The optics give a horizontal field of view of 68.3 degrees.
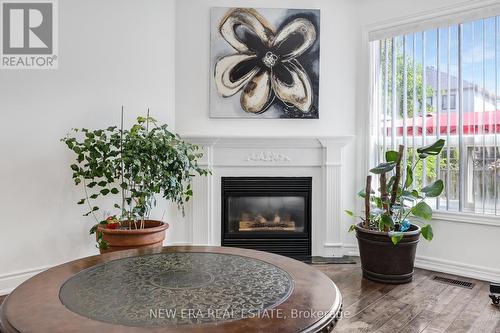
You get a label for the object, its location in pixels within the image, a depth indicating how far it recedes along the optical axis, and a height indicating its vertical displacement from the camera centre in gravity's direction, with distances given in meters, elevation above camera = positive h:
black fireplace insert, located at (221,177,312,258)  3.78 -0.51
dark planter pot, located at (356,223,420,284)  2.96 -0.74
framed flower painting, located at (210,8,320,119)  3.77 +1.05
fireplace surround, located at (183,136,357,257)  3.70 -0.09
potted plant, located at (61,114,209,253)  2.77 -0.04
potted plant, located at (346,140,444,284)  2.95 -0.54
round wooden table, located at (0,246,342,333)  0.92 -0.39
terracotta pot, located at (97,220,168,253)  2.76 -0.55
